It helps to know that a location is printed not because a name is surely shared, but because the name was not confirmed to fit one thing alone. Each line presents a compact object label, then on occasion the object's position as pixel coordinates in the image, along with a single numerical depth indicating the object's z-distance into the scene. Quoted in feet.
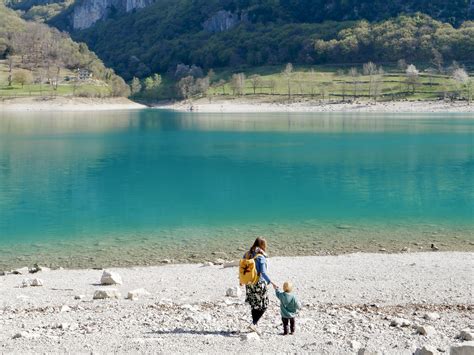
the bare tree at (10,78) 617.21
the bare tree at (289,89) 601.21
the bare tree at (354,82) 596.29
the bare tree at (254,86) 641.08
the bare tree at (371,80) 587.84
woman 41.56
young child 41.01
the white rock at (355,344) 38.39
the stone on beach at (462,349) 32.71
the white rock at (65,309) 48.25
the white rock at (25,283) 59.37
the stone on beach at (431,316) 45.85
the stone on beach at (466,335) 39.22
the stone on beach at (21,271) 67.15
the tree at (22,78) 615.16
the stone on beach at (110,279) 59.57
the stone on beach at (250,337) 40.47
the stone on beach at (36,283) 59.31
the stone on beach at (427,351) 35.17
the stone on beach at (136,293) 52.60
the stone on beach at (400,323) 43.17
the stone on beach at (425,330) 40.86
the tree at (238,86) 640.17
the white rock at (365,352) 35.47
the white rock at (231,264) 67.45
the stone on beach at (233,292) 53.98
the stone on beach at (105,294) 52.49
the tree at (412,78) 591.82
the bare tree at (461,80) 568.41
